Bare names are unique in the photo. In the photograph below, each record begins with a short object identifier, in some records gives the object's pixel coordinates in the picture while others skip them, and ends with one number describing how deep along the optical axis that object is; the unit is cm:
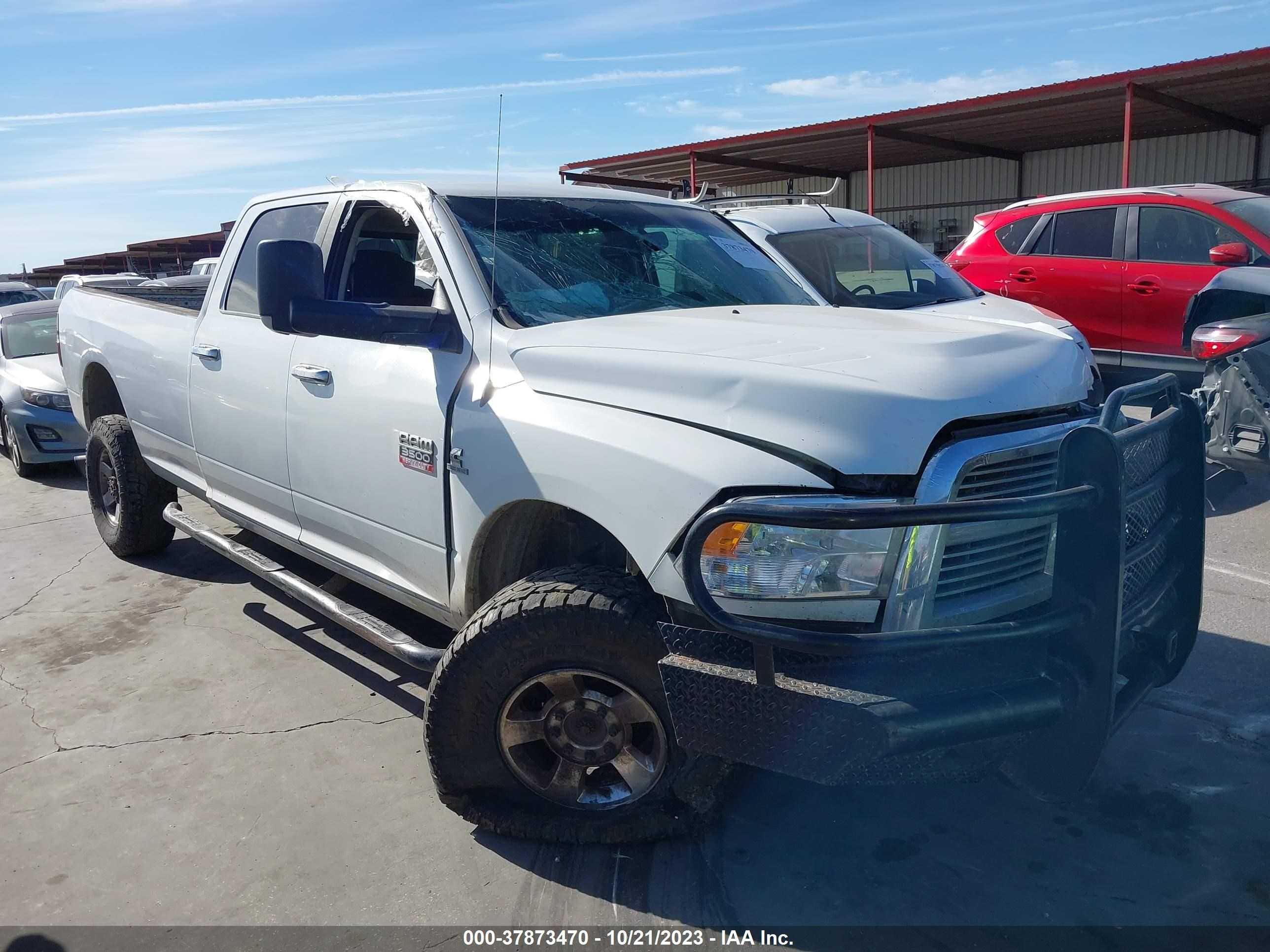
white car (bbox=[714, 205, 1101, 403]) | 730
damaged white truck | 229
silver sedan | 893
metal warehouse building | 1570
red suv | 800
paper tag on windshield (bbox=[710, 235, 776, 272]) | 413
